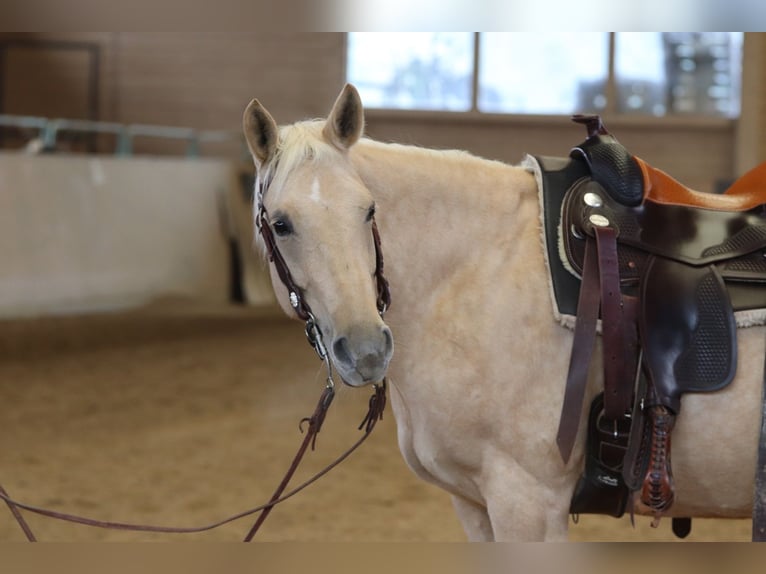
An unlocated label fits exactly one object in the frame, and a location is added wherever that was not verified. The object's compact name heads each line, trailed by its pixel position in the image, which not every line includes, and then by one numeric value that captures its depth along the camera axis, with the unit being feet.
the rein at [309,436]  22.54
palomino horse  21.96
